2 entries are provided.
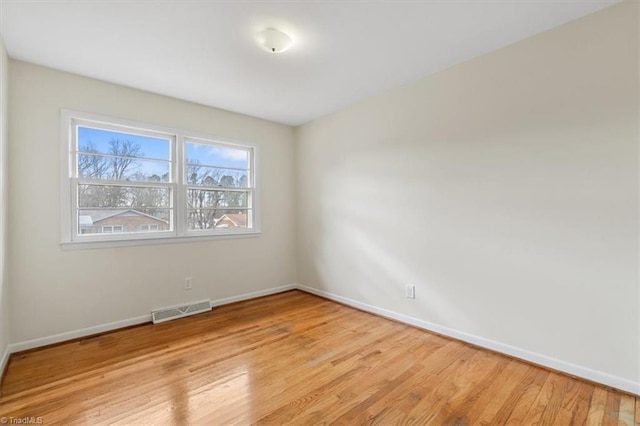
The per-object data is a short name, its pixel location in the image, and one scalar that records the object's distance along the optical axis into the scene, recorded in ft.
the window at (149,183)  9.16
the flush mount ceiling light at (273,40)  6.97
